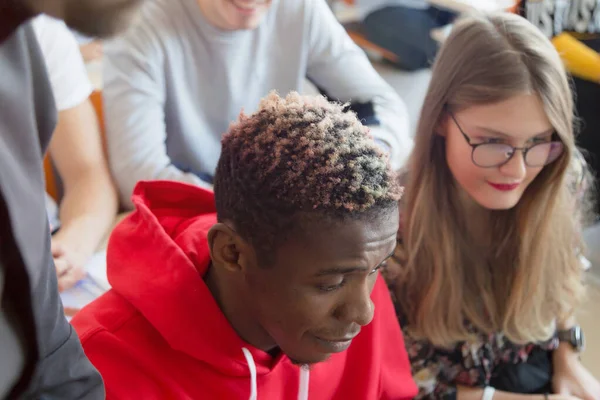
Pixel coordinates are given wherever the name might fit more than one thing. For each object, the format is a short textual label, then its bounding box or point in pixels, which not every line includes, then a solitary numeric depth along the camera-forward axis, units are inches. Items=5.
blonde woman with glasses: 41.1
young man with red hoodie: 25.6
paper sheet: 41.6
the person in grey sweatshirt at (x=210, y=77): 51.9
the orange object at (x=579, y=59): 71.5
